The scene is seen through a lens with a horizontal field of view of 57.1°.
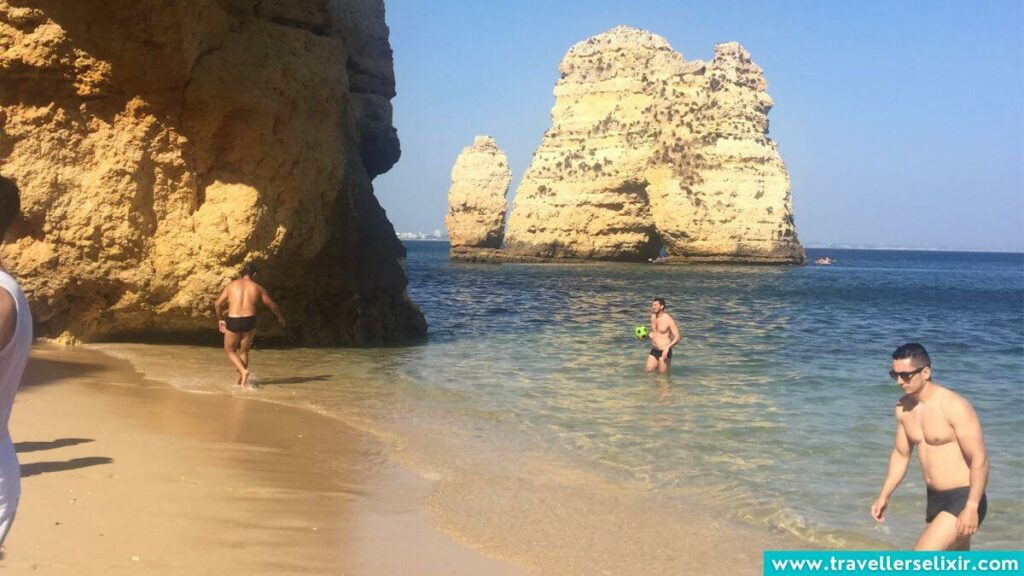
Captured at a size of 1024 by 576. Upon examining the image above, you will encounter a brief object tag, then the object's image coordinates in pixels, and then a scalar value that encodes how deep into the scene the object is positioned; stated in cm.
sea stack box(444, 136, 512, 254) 8144
